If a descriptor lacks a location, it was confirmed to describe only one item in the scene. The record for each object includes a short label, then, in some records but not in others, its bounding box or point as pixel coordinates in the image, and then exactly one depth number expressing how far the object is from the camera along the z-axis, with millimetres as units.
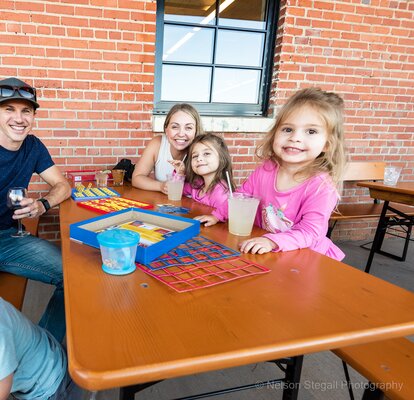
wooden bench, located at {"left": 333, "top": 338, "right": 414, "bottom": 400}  895
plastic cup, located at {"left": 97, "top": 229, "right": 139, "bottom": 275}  769
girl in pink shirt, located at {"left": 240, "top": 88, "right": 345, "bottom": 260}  1225
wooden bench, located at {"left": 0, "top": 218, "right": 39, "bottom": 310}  1337
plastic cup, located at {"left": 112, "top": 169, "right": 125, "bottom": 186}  1988
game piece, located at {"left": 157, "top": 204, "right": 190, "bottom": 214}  1425
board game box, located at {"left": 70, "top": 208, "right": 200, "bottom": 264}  898
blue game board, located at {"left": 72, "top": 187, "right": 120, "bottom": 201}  1585
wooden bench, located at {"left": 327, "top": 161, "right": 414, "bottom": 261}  2963
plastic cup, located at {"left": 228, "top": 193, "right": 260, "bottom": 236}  1141
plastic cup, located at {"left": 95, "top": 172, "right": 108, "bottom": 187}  1927
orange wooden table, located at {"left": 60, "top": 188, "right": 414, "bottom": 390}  526
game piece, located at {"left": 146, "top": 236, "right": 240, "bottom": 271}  879
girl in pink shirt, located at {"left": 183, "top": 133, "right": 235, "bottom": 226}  1642
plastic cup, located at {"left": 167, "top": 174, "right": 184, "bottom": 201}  1665
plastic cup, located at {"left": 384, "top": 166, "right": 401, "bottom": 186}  2699
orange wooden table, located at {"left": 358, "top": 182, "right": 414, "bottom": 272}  2432
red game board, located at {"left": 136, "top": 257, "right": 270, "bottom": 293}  773
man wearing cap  1480
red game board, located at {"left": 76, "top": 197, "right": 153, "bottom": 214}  1383
